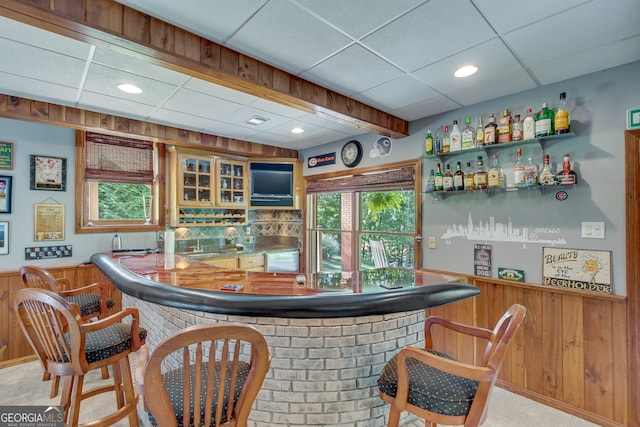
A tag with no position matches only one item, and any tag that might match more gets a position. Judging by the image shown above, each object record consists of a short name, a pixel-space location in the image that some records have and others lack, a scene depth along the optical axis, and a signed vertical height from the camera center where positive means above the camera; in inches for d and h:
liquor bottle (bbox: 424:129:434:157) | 125.0 +28.4
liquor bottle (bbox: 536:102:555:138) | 95.2 +28.5
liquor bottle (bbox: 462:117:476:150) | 113.1 +28.6
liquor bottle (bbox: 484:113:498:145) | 106.7 +28.2
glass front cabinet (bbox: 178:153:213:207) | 163.6 +19.2
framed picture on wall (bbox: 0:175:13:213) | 119.5 +9.1
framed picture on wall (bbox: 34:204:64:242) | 127.2 -2.4
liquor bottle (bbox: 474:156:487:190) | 111.1 +13.6
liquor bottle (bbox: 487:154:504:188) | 108.0 +13.9
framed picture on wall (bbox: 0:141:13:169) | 119.8 +24.0
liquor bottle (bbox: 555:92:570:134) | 92.7 +28.4
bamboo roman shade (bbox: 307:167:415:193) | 140.0 +17.0
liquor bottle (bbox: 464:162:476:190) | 113.9 +12.6
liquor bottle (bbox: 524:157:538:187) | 99.5 +12.9
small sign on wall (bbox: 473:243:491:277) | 113.7 -16.6
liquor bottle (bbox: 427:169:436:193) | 125.6 +13.4
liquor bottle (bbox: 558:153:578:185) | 92.5 +12.0
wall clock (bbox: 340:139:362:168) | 160.6 +32.9
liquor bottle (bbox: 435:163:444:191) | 122.6 +13.6
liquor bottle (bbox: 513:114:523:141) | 102.1 +28.7
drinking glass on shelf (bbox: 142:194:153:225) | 161.8 +5.2
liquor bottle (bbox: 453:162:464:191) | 116.9 +13.2
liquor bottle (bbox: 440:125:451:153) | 120.3 +27.9
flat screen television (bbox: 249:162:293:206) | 191.5 +19.7
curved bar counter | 65.1 -25.9
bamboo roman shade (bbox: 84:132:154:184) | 141.7 +27.7
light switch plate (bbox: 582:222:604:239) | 90.4 -4.6
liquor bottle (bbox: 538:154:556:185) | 96.1 +12.3
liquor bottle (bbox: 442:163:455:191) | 119.3 +13.1
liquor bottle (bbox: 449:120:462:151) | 117.4 +29.1
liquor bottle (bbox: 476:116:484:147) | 109.6 +28.4
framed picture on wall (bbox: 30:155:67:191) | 126.3 +18.2
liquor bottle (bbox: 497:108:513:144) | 104.0 +29.1
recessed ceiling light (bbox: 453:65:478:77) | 88.7 +42.3
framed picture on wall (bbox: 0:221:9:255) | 119.6 -8.0
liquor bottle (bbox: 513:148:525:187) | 102.0 +14.1
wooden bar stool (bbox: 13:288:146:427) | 60.9 -27.9
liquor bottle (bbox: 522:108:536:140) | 98.7 +28.3
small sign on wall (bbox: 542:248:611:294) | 90.0 -16.6
